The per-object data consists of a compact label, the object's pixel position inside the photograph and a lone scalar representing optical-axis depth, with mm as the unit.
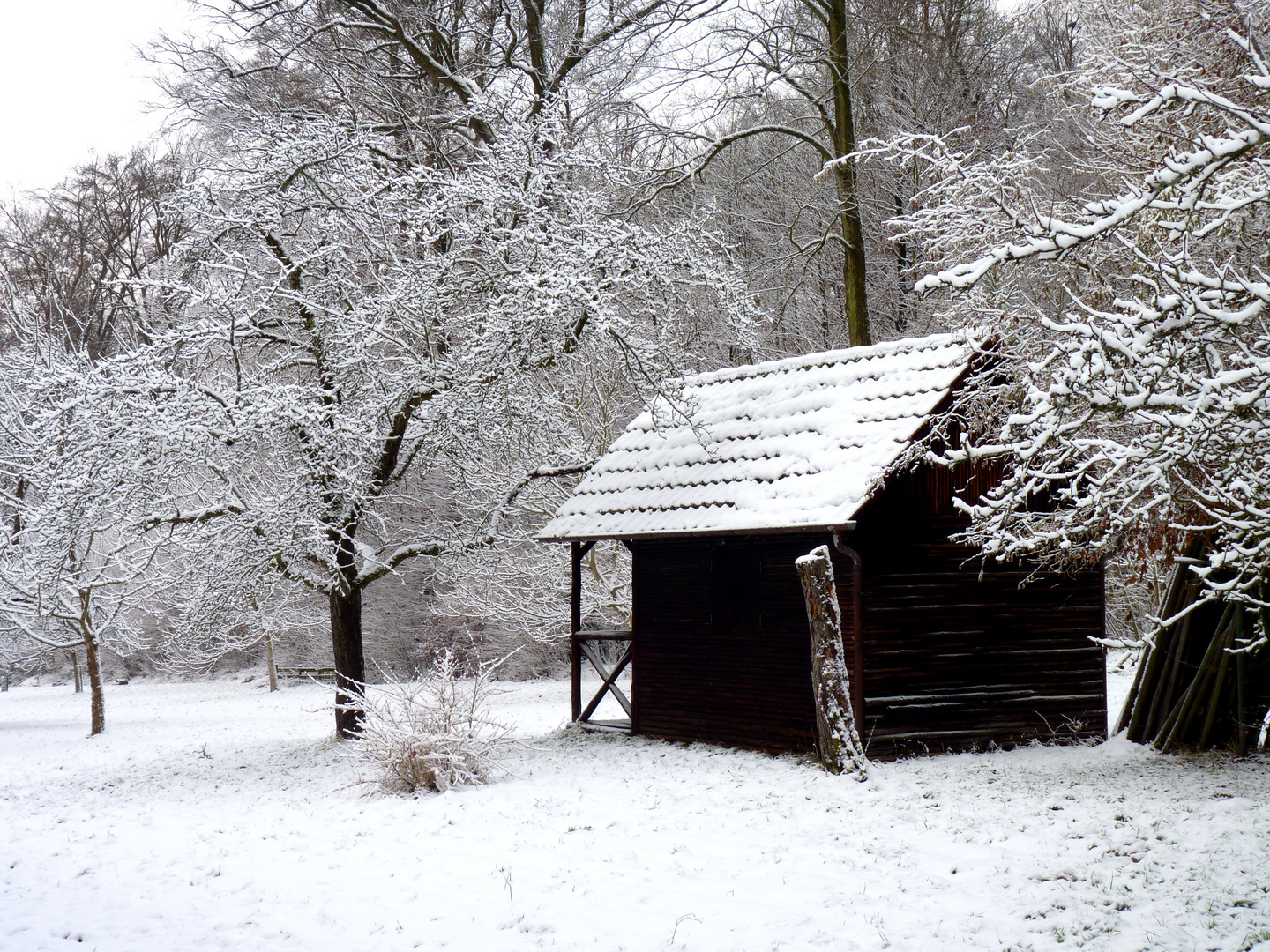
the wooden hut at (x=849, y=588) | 10766
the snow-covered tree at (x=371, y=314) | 12328
